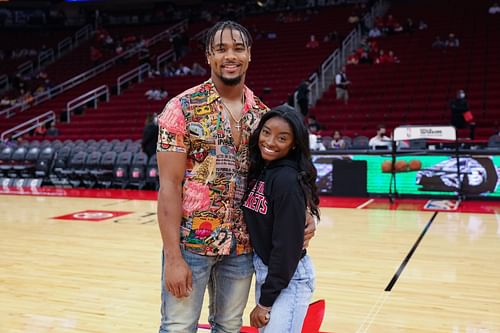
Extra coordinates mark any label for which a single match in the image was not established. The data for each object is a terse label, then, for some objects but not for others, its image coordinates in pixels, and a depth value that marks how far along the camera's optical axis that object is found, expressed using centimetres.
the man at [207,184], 181
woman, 182
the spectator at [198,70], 1892
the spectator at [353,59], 1653
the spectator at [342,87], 1459
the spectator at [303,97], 1325
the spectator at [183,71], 1923
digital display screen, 868
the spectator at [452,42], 1623
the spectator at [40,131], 1666
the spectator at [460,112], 1174
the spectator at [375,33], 1777
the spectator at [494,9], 1761
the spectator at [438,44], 1627
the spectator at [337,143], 1061
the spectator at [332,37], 1858
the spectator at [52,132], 1611
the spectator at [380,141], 980
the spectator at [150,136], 880
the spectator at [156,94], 1751
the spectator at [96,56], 2252
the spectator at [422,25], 1755
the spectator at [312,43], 1850
